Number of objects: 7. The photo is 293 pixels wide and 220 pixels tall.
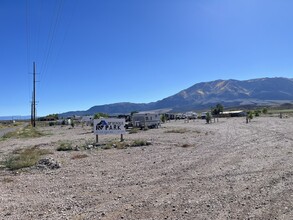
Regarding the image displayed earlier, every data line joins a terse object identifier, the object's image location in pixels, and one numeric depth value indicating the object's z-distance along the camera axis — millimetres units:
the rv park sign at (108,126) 17174
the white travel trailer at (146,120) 38377
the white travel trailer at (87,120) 61806
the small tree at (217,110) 91089
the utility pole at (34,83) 45645
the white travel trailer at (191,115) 78970
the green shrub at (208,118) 48107
